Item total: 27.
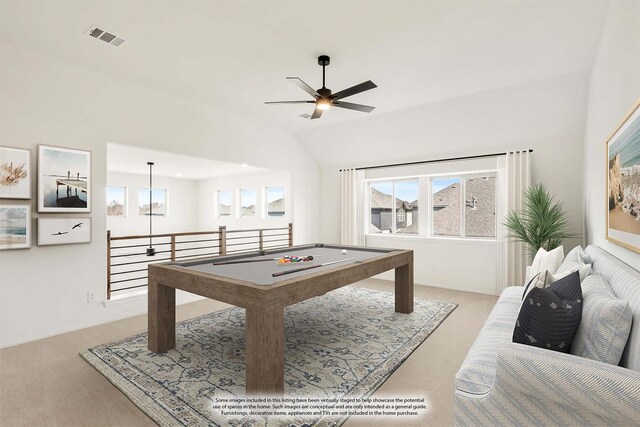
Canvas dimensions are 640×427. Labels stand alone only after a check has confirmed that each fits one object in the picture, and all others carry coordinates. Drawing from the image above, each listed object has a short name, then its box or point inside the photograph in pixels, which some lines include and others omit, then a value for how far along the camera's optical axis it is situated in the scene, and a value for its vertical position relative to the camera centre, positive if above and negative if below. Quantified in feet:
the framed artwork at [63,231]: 10.35 -0.66
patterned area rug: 6.48 -3.95
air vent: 9.12 +5.27
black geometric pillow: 4.68 -1.62
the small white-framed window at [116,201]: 25.27 +0.88
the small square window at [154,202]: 26.99 +0.88
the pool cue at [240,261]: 9.66 -1.57
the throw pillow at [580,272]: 6.30 -1.26
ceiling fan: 9.34 +3.70
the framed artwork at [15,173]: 9.58 +1.19
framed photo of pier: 10.35 +1.11
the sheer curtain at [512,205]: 14.78 +0.40
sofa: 3.63 -2.20
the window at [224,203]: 28.35 +0.84
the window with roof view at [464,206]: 17.17 +0.39
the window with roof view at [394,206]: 19.52 +0.42
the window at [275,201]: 24.97 +0.92
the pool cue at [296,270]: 7.90 -1.56
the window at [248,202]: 26.51 +0.89
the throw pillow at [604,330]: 4.24 -1.62
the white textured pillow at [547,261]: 9.05 -1.44
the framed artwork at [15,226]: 9.64 -0.46
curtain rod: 15.71 +2.90
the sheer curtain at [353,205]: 20.38 +0.49
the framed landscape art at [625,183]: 5.65 +0.63
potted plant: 12.89 -0.45
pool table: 6.35 -1.81
